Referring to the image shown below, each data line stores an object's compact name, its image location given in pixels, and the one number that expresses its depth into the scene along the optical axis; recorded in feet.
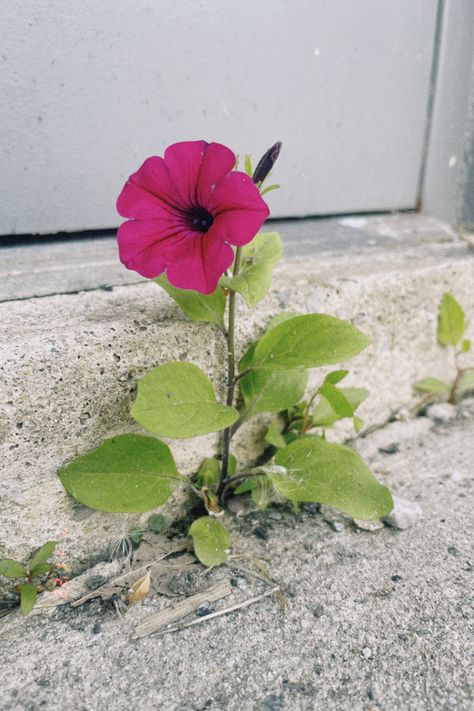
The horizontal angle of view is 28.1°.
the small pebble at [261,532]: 1.25
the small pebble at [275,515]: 1.29
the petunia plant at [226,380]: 1.06
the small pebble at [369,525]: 1.27
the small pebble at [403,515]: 1.27
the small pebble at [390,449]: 1.49
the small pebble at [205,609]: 1.13
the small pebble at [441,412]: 1.59
